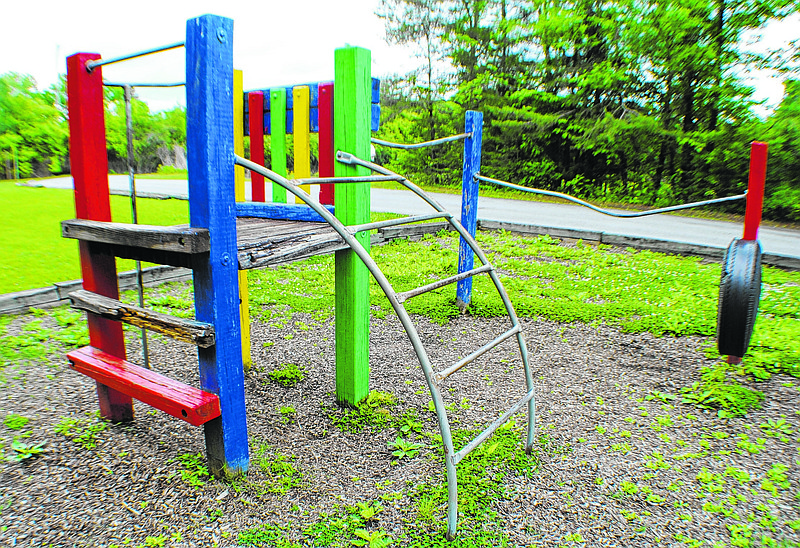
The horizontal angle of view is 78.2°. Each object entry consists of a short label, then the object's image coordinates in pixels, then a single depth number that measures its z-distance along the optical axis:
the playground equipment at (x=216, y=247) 1.87
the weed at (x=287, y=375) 3.16
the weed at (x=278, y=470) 2.17
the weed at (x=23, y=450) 2.30
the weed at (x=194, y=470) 2.18
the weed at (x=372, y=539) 1.86
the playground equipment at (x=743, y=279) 2.76
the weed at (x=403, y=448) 2.43
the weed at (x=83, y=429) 2.46
